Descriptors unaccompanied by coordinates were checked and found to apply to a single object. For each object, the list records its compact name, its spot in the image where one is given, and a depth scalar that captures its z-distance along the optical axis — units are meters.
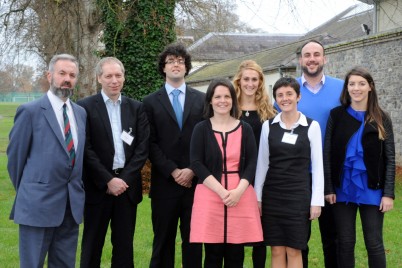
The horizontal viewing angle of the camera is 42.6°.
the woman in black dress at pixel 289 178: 4.63
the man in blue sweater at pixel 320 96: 5.07
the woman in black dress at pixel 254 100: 5.09
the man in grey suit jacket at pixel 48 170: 4.21
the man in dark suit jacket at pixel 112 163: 4.88
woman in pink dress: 4.56
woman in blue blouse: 4.65
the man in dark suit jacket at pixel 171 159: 5.05
